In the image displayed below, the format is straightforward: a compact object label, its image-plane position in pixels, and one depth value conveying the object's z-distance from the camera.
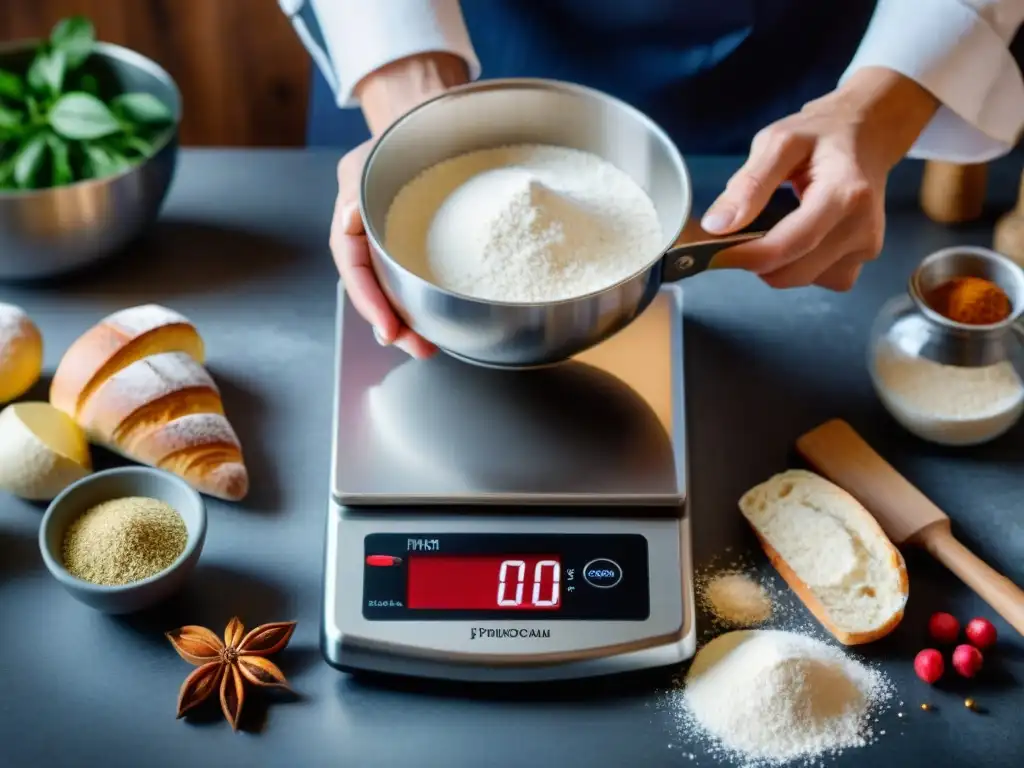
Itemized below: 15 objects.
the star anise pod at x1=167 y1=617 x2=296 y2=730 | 0.91
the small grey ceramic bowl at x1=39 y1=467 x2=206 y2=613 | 0.91
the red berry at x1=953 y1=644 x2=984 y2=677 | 0.93
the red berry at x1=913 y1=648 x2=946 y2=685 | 0.93
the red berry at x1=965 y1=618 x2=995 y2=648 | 0.95
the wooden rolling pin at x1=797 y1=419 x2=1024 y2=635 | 0.96
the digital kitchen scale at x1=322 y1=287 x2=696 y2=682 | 0.92
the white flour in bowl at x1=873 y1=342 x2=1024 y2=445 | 1.06
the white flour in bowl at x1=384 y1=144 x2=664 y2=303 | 0.90
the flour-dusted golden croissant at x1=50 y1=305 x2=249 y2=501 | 1.03
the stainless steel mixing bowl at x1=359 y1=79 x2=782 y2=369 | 0.85
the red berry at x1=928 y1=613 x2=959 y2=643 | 0.95
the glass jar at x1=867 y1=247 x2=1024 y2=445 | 1.04
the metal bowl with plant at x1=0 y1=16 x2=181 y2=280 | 1.17
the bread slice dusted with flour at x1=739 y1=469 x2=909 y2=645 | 0.95
